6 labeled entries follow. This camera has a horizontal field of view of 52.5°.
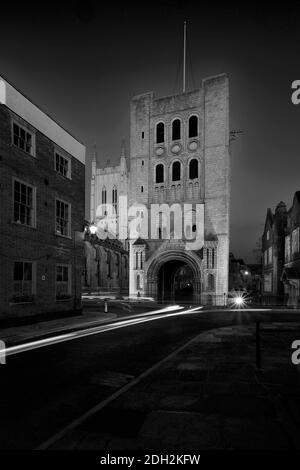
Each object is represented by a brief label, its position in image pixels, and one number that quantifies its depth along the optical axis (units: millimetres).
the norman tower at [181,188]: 32469
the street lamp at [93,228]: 17420
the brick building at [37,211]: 13844
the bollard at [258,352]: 7056
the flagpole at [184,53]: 37906
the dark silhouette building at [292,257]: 27561
